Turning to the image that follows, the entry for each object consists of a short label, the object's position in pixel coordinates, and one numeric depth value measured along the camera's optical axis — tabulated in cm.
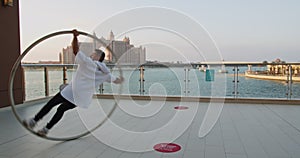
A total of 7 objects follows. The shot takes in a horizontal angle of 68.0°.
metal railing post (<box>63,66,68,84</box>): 583
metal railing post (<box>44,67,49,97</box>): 557
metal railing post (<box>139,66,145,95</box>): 592
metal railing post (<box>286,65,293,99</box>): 521
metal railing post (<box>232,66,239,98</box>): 550
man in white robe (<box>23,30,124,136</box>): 240
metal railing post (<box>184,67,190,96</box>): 577
